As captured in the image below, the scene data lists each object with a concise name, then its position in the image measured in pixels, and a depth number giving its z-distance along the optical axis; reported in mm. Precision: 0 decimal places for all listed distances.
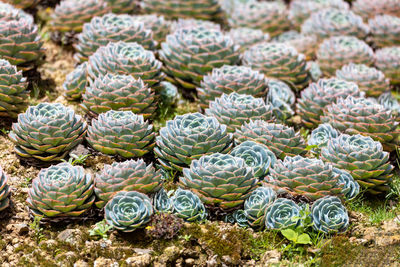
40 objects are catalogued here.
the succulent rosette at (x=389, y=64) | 4684
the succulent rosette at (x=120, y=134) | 3252
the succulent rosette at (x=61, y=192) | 2844
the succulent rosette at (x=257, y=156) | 3271
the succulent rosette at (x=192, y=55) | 4098
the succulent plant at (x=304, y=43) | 4891
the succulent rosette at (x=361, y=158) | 3348
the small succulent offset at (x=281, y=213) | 2971
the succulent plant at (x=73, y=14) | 4527
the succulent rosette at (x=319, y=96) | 3957
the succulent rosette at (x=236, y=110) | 3574
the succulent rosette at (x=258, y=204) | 3023
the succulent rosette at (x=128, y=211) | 2854
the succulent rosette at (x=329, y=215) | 2994
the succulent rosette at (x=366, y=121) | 3664
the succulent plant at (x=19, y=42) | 3779
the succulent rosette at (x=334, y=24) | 5043
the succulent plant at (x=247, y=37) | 4754
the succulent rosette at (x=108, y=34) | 4129
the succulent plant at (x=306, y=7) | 5516
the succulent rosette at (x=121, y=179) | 2971
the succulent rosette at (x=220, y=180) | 3008
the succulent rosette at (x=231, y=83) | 3852
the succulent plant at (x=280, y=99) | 3963
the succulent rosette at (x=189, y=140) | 3236
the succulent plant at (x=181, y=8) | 5000
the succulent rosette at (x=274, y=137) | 3410
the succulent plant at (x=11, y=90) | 3449
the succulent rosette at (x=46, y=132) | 3176
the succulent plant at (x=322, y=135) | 3631
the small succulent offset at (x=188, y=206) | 3004
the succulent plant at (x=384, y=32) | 5156
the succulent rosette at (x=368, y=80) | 4301
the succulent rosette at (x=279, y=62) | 4277
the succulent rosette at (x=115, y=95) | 3525
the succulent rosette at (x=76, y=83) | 3885
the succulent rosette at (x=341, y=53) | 4602
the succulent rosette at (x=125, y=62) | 3758
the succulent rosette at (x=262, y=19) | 5141
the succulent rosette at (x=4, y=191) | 2902
